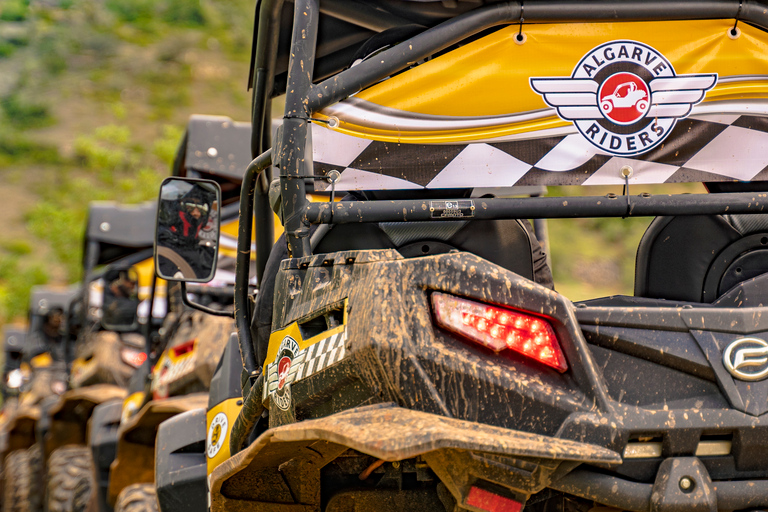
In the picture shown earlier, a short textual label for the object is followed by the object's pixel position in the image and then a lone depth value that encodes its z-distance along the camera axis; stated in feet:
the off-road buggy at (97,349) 50.47
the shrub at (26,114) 453.58
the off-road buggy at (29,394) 67.10
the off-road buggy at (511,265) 14.10
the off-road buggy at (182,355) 34.50
